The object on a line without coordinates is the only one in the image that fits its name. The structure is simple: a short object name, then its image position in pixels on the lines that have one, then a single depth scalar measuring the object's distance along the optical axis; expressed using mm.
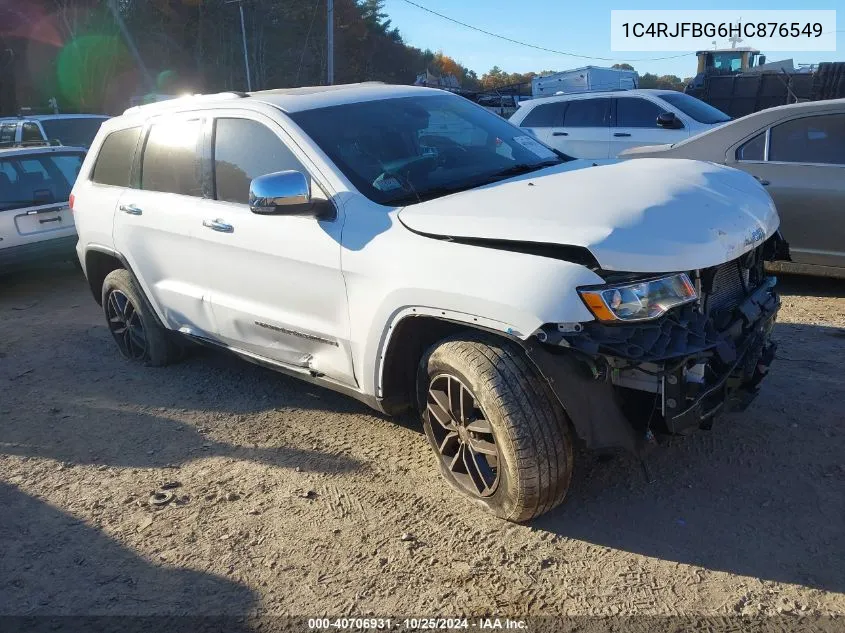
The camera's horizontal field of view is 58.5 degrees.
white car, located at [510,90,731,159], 10461
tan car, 5812
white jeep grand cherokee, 2840
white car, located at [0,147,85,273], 7957
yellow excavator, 16500
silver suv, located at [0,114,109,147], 12469
